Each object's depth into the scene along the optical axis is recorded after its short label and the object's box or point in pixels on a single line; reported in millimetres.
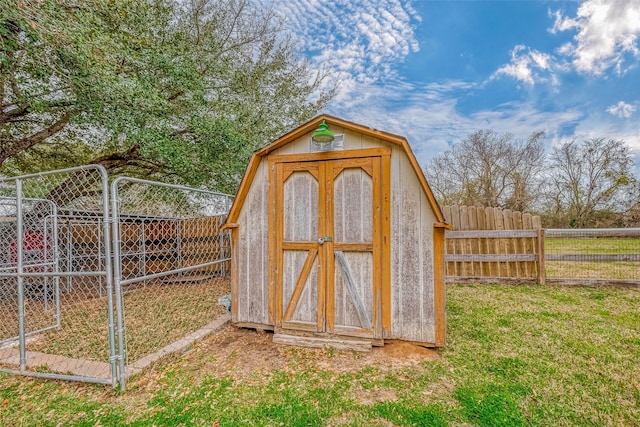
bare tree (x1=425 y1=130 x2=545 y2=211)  16391
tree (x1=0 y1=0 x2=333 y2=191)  4586
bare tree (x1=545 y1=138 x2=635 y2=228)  14844
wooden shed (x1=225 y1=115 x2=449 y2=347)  3320
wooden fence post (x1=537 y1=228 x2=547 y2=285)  5957
